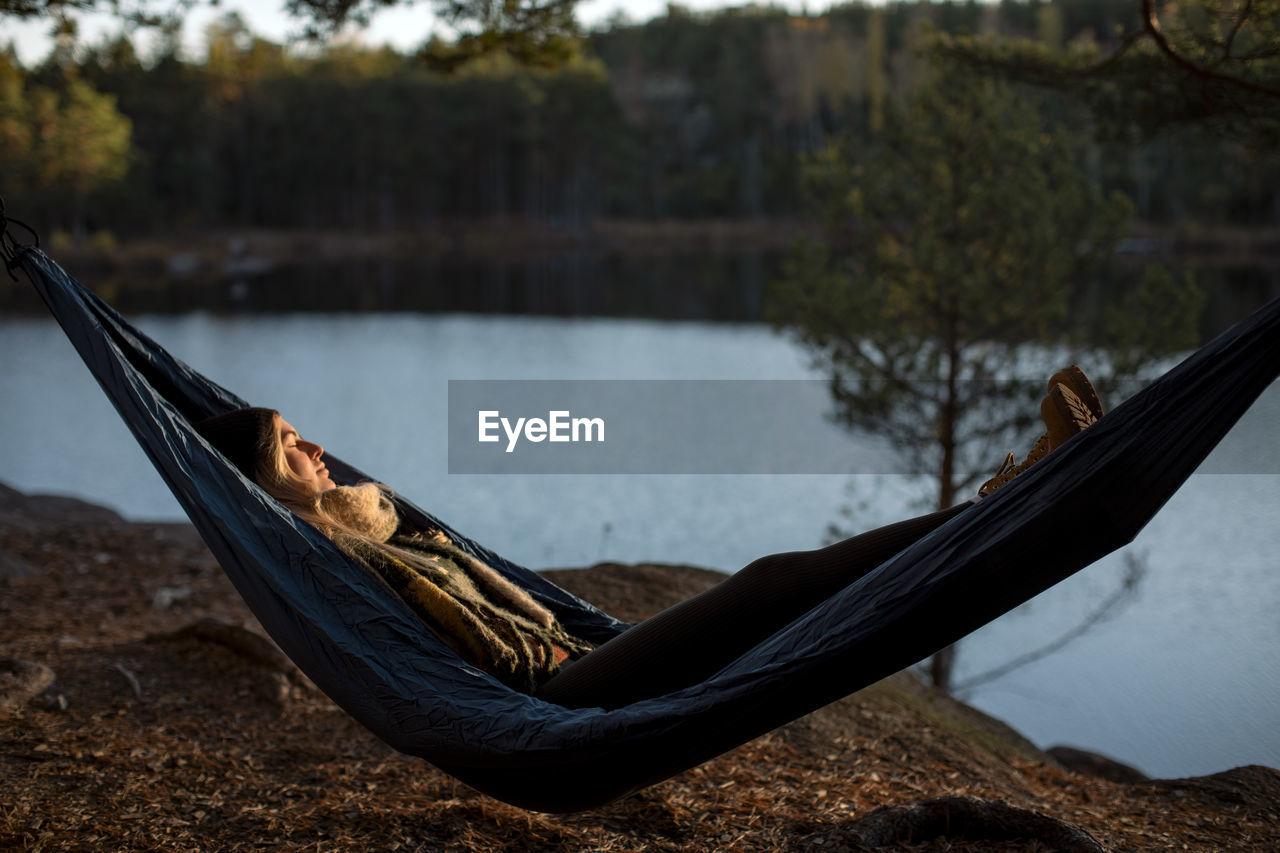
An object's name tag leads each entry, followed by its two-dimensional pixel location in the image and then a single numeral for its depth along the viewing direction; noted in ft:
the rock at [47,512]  15.26
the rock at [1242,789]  7.02
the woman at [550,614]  5.40
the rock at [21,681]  7.36
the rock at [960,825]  5.81
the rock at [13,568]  11.76
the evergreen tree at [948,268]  16.05
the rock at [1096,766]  11.04
